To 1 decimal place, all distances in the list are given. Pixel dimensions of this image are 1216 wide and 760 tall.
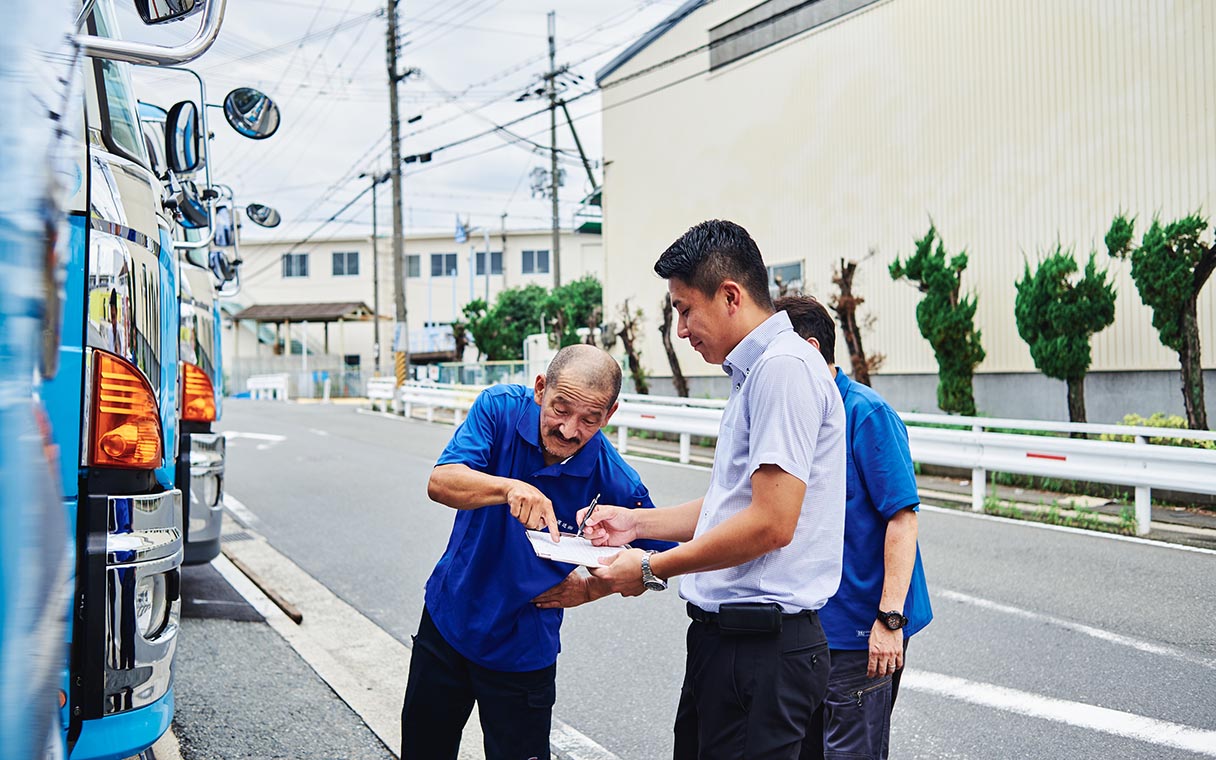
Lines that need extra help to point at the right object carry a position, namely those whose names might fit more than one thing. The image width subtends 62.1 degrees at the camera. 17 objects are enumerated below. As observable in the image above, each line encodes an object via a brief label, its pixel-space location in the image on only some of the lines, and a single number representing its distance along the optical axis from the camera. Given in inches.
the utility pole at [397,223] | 1125.7
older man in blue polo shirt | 114.9
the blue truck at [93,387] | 45.1
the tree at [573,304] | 1141.1
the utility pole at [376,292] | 1332.4
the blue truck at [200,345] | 219.8
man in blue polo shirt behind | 123.3
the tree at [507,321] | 1530.5
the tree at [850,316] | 649.0
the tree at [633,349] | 921.5
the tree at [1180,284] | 444.5
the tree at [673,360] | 818.2
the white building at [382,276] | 2127.2
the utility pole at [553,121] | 1143.6
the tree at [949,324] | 585.0
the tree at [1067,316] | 510.0
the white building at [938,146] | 532.1
